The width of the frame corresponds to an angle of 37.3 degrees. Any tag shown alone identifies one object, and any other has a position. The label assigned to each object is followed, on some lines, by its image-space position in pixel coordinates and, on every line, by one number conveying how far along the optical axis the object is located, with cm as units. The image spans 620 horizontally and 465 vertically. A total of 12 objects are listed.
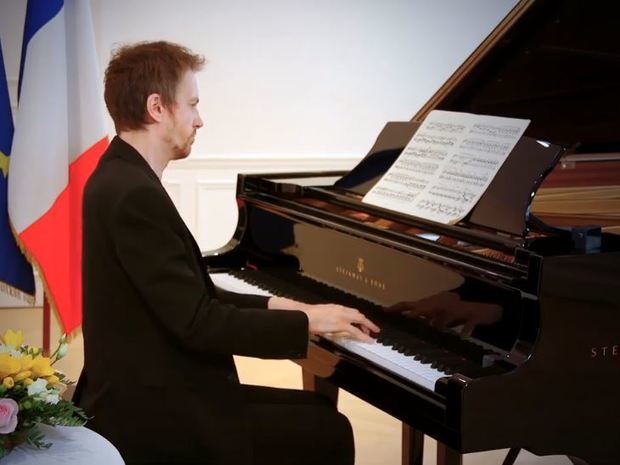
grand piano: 201
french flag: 387
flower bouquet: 177
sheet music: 245
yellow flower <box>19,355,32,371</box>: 183
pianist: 196
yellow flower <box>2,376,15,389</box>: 178
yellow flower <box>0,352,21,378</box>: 180
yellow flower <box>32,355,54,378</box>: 185
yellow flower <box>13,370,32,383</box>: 181
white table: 181
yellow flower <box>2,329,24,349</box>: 191
